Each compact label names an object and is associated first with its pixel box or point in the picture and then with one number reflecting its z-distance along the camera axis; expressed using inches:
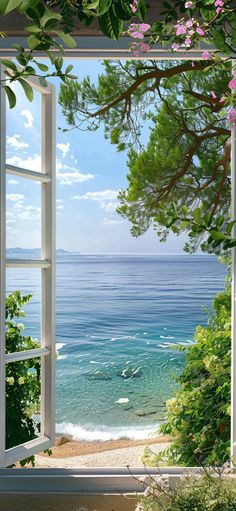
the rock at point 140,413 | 349.1
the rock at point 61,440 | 326.3
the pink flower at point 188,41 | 46.6
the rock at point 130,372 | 356.2
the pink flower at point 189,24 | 46.2
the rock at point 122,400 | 355.2
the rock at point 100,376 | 356.8
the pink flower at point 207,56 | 50.5
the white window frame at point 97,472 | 86.6
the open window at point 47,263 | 110.4
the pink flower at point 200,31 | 44.2
